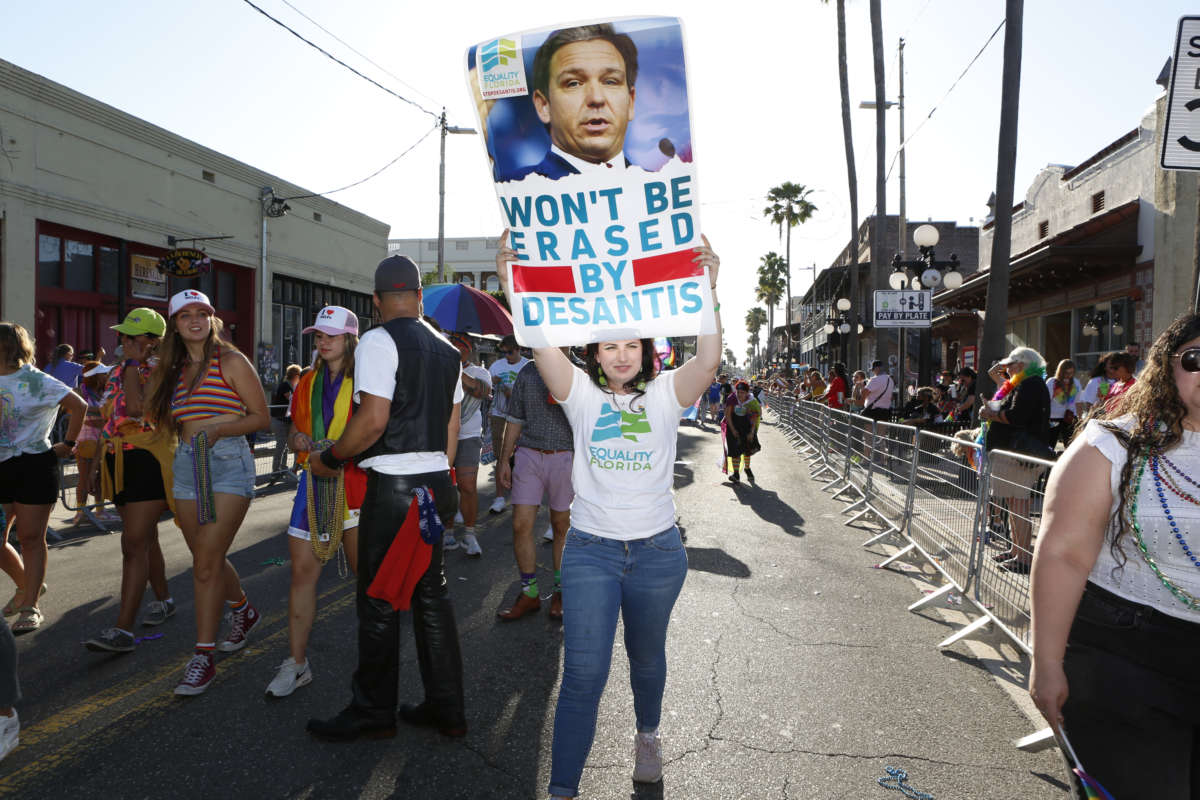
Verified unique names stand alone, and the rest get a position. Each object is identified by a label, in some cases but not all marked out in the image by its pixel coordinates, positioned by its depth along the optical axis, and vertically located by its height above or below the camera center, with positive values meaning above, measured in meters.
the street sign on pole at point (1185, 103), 3.71 +1.34
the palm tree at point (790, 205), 52.59 +11.70
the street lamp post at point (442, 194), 28.30 +6.43
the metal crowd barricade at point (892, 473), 8.05 -1.02
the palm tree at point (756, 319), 130.88 +10.30
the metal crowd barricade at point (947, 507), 5.83 -1.00
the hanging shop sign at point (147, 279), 19.27 +2.22
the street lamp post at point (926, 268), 14.51 +2.35
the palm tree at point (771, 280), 79.62 +10.17
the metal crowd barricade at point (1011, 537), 4.76 -0.95
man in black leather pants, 3.48 -0.47
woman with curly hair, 1.98 -0.54
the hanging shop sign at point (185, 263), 18.69 +2.52
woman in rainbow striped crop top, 4.08 -0.33
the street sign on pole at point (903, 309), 13.38 +1.28
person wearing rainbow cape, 3.84 -0.58
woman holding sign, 2.84 -0.53
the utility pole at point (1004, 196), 10.04 +2.44
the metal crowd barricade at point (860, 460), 10.30 -1.14
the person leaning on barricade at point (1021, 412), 7.31 -0.24
